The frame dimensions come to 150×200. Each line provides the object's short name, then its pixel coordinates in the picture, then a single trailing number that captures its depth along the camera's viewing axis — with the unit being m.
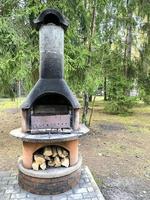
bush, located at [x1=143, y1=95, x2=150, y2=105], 7.06
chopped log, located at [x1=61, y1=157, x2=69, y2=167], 2.22
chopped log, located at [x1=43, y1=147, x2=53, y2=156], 2.20
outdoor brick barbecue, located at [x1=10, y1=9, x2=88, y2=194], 2.11
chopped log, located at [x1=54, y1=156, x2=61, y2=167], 2.22
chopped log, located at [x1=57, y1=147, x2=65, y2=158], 2.22
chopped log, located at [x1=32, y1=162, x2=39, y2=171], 2.17
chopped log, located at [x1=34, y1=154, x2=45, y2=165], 2.18
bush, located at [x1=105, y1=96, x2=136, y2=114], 6.56
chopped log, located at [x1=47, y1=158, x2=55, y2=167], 2.23
